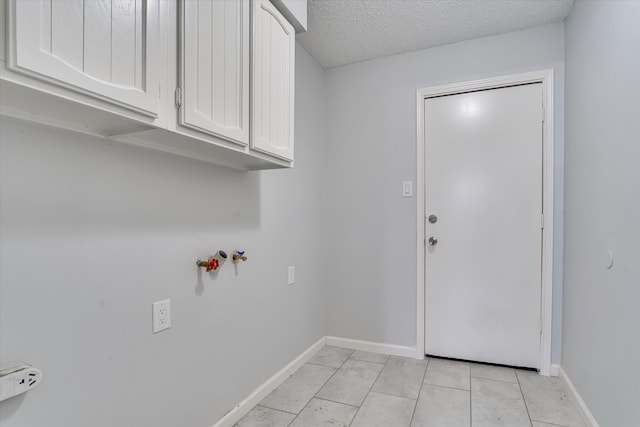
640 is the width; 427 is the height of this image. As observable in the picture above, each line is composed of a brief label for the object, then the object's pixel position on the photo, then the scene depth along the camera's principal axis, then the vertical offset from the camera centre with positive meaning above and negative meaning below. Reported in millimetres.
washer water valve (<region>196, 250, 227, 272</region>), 1568 -247
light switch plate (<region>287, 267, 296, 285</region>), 2371 -464
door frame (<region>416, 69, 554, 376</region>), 2283 +111
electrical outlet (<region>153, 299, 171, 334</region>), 1344 -428
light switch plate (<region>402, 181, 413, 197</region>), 2642 +167
